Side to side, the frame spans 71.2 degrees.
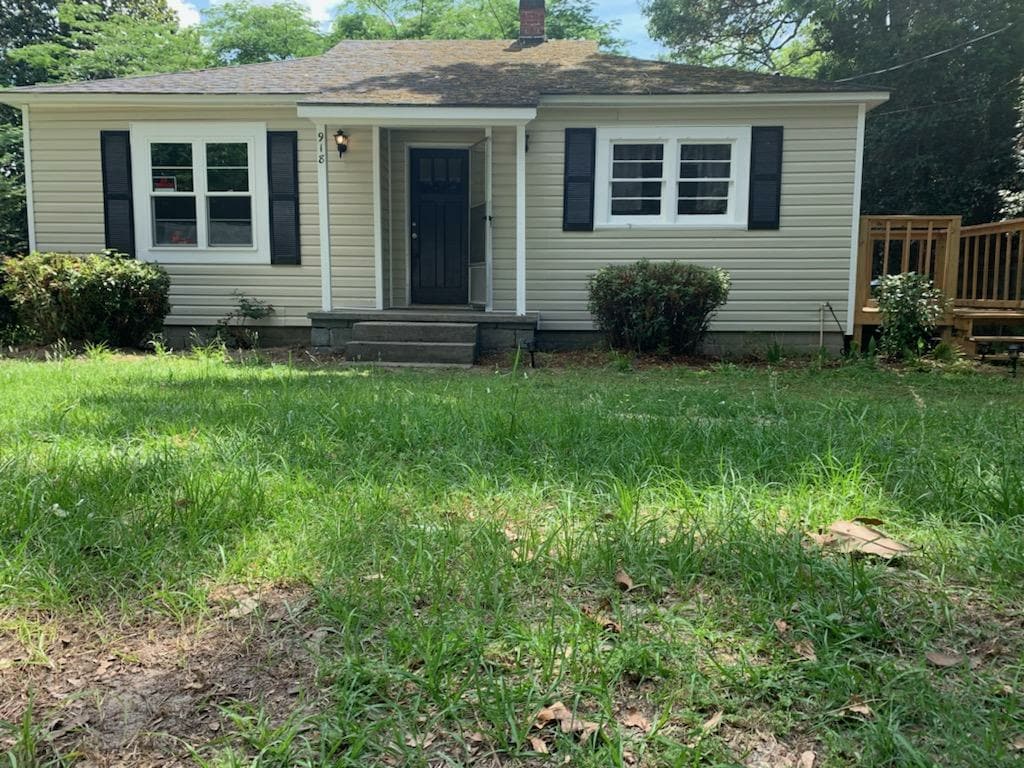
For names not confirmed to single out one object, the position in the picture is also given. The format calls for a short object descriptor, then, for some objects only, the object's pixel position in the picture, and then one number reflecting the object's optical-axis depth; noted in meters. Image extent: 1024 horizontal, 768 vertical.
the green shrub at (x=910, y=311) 8.71
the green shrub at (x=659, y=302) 8.30
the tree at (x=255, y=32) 21.03
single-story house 9.29
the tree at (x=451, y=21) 22.61
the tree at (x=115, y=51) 17.50
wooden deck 9.02
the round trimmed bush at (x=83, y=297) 8.27
